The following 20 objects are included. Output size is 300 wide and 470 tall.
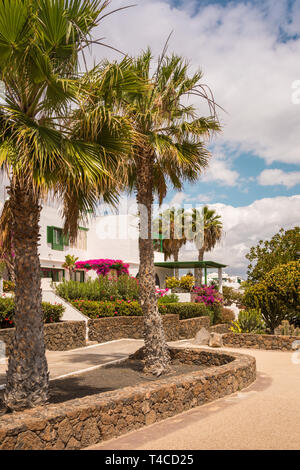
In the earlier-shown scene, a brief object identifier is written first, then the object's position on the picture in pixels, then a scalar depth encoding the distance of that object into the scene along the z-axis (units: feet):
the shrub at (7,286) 66.64
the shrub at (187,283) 98.94
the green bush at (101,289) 59.98
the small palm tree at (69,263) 92.38
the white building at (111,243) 109.55
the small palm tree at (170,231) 120.16
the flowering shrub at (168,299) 68.85
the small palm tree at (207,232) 120.57
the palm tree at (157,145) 32.07
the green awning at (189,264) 101.42
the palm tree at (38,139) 19.25
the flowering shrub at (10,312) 42.29
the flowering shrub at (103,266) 85.51
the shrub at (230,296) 138.51
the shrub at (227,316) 79.92
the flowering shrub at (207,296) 75.94
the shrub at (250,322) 52.75
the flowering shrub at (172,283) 99.25
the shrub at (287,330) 50.21
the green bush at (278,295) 52.44
